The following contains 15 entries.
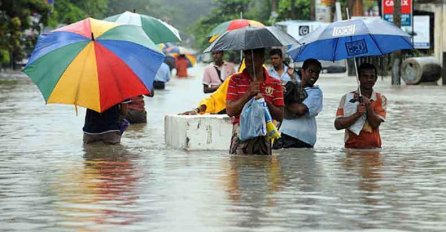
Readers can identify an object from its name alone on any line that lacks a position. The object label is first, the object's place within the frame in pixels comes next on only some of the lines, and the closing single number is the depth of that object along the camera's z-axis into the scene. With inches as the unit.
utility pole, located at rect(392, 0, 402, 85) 1668.3
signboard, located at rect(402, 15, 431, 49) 2156.7
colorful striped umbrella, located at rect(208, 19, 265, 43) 746.2
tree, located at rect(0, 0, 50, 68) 2372.0
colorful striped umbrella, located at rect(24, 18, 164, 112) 589.3
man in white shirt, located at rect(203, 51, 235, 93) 740.0
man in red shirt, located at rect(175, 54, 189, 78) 2534.4
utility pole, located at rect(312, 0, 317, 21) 2931.4
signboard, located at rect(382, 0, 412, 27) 1674.5
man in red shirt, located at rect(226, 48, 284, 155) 500.4
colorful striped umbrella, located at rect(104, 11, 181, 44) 764.6
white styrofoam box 591.2
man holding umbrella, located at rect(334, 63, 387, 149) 551.2
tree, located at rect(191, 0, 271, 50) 4291.3
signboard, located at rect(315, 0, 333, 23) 2672.2
